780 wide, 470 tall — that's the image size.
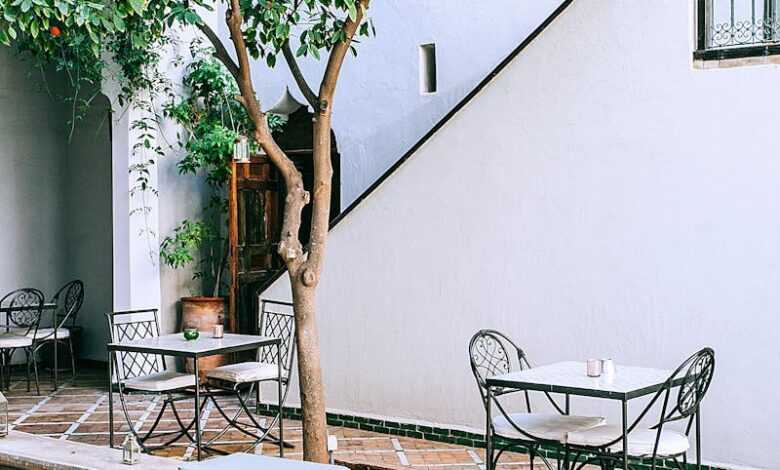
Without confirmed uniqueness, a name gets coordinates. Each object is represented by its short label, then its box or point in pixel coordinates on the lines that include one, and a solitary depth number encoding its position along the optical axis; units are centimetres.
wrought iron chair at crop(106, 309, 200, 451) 683
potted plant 925
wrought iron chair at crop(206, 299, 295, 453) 698
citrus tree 551
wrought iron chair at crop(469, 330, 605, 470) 525
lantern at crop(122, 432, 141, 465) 449
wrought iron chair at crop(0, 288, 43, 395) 931
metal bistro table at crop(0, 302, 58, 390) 954
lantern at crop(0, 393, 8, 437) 528
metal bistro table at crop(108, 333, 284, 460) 644
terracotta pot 929
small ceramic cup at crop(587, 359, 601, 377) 527
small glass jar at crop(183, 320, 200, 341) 686
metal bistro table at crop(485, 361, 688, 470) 489
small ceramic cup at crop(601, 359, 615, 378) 526
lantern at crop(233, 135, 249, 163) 919
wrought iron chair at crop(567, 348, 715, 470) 498
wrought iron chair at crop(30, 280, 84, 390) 957
